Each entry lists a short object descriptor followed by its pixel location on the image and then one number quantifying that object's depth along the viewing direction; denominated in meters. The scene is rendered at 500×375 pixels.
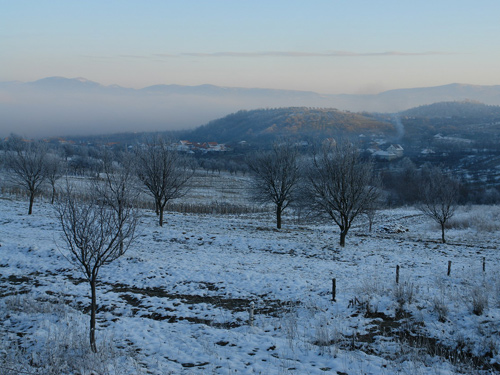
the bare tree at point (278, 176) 32.12
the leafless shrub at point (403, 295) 11.49
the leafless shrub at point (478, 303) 10.19
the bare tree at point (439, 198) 29.34
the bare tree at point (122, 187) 18.21
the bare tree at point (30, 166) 33.12
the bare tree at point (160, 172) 29.56
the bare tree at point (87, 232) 8.52
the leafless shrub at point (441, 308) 10.18
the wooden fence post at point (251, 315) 10.56
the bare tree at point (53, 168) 37.26
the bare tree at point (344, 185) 24.97
